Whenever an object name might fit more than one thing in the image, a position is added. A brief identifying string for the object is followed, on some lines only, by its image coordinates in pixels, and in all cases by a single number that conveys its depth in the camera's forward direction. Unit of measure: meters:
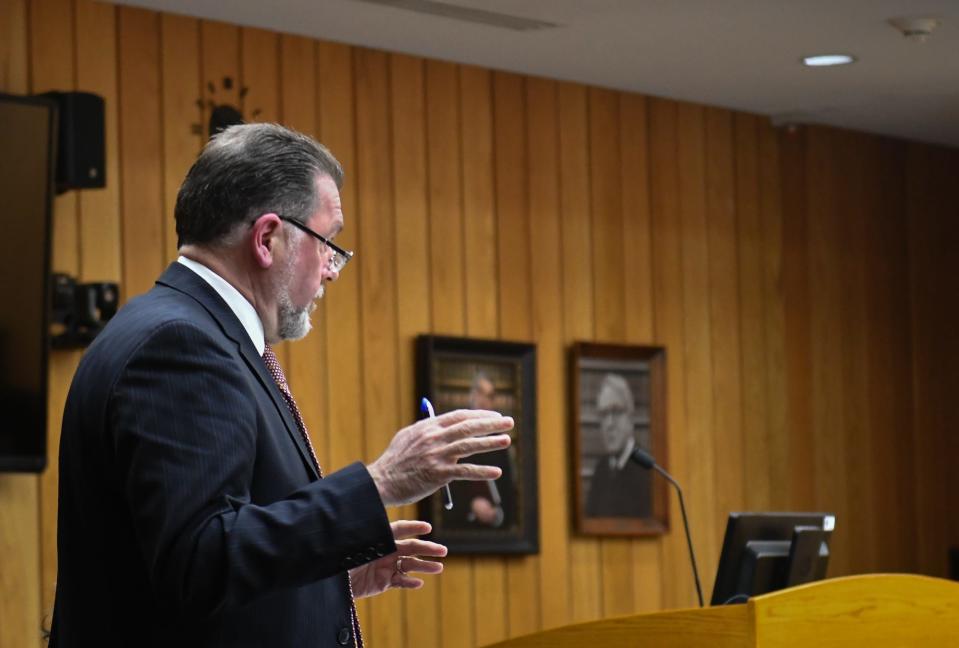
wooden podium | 5.15
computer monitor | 7.49
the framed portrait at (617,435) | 11.47
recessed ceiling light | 10.99
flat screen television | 8.45
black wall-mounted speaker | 8.76
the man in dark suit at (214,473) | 3.62
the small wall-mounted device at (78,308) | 8.79
